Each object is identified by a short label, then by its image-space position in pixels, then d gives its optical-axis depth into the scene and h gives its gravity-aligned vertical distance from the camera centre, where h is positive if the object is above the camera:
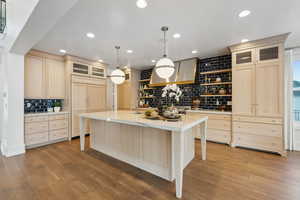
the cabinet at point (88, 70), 4.27 +1.03
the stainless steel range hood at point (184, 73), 4.36 +0.90
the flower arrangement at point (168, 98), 5.17 +0.05
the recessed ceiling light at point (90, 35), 2.77 +1.36
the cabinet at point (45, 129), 3.37 -0.81
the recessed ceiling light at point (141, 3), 1.82 +1.34
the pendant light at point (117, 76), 3.14 +0.55
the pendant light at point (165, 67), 2.30 +0.56
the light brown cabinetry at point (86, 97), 4.20 +0.08
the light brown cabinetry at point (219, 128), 3.57 -0.80
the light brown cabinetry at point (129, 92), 5.72 +0.33
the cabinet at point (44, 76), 3.55 +0.67
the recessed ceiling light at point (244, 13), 2.03 +1.35
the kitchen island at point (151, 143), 1.71 -0.77
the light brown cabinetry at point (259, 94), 2.93 +0.12
